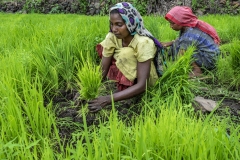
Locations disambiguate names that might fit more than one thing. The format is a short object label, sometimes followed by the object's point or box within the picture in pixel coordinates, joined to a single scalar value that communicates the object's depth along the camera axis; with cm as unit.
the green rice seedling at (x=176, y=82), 222
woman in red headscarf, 314
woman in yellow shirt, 210
